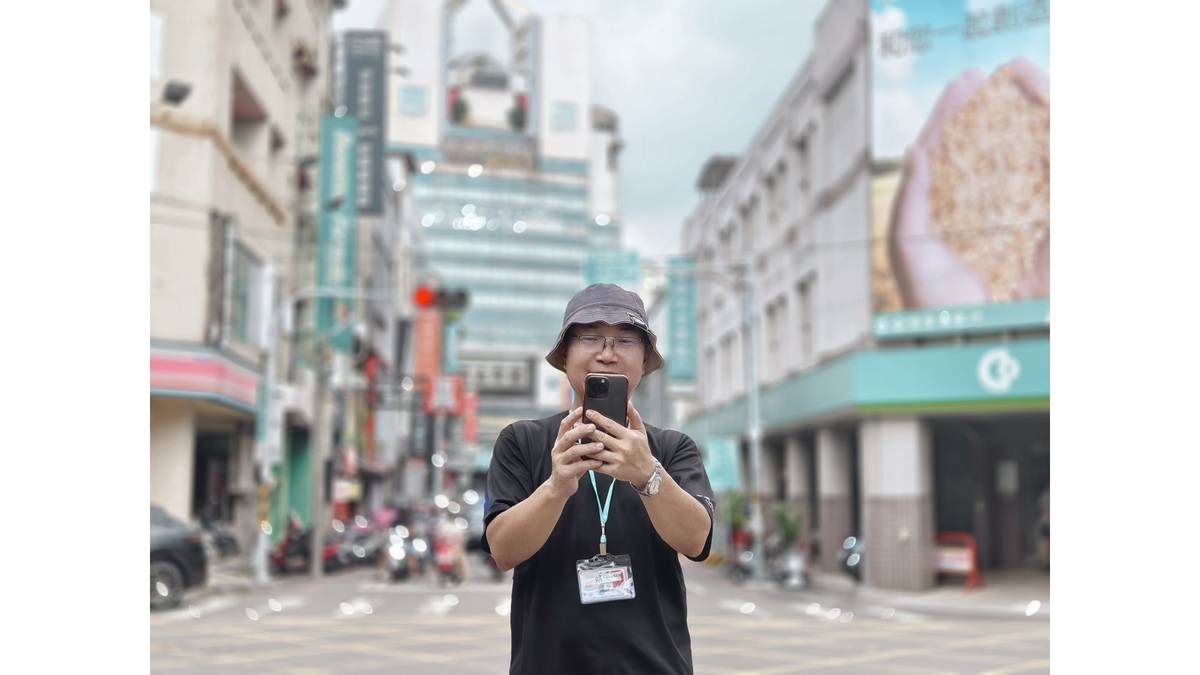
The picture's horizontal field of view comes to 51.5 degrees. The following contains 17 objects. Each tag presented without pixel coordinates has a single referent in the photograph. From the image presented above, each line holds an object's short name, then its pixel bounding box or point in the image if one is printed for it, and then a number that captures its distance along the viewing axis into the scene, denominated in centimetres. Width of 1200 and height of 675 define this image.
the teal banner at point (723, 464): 3022
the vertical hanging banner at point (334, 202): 3431
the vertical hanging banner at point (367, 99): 3538
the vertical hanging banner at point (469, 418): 8531
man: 289
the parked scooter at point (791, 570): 2584
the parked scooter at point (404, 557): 2588
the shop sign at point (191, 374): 2352
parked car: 1781
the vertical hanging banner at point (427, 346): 5582
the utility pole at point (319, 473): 2661
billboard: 2266
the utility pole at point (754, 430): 2844
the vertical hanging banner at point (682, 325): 3931
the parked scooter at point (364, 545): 3250
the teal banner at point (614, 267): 2697
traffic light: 2469
